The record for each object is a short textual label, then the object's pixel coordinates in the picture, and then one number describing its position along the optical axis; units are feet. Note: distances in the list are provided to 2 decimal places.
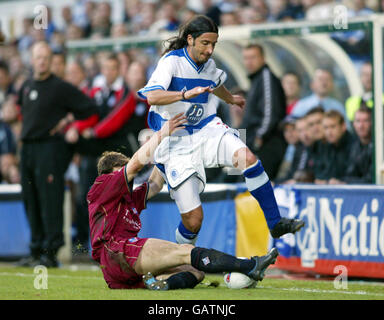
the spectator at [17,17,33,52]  59.26
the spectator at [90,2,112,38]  54.60
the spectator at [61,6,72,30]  60.98
